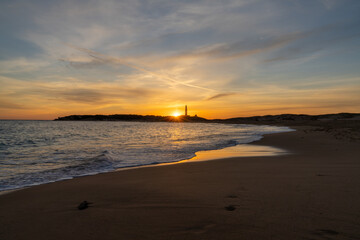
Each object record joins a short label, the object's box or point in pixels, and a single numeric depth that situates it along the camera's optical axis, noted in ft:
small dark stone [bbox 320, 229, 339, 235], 10.17
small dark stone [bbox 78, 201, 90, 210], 14.53
